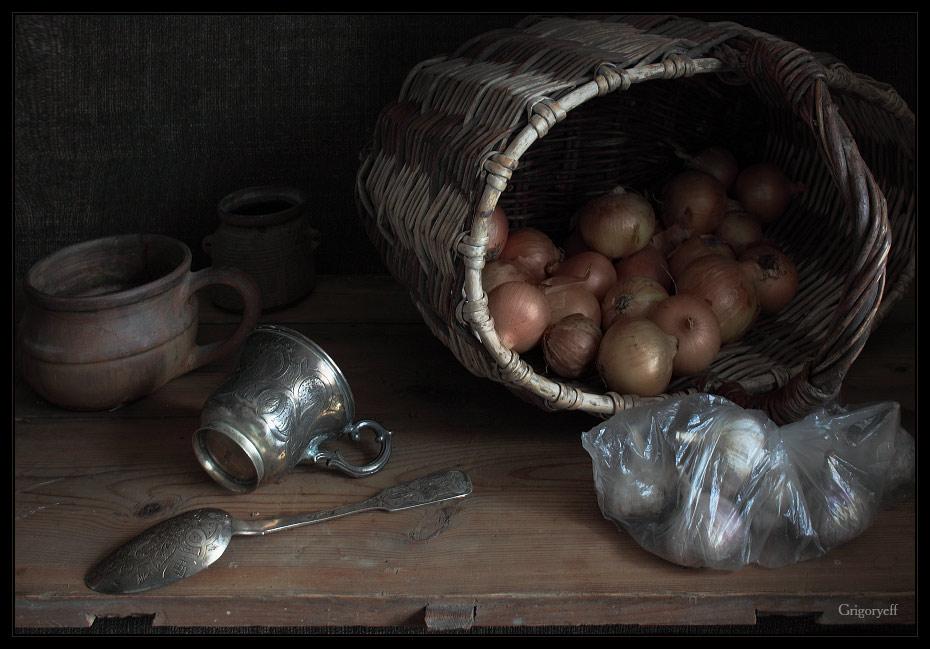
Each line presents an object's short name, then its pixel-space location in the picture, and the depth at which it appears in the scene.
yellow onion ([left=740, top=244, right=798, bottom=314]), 0.91
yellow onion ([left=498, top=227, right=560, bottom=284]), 0.91
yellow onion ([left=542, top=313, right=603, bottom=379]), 0.81
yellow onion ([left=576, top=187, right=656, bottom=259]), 0.92
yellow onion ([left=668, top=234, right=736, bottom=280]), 0.94
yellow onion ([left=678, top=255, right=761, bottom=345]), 0.86
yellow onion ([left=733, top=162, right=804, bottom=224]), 1.00
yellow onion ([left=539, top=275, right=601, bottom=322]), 0.86
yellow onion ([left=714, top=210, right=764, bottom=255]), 0.98
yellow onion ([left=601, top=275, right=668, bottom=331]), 0.86
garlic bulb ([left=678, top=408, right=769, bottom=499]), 0.67
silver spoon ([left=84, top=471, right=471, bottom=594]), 0.65
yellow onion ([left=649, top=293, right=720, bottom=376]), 0.82
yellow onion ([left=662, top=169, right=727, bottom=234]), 0.97
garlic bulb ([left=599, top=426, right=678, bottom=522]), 0.68
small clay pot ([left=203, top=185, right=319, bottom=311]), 1.00
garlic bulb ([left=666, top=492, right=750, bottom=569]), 0.64
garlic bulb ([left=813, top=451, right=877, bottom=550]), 0.67
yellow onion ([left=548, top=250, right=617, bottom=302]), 0.91
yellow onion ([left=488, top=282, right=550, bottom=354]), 0.79
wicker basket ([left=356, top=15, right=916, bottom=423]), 0.69
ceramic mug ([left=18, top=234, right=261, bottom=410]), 0.79
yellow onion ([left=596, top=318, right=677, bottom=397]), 0.77
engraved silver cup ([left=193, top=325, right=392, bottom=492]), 0.70
